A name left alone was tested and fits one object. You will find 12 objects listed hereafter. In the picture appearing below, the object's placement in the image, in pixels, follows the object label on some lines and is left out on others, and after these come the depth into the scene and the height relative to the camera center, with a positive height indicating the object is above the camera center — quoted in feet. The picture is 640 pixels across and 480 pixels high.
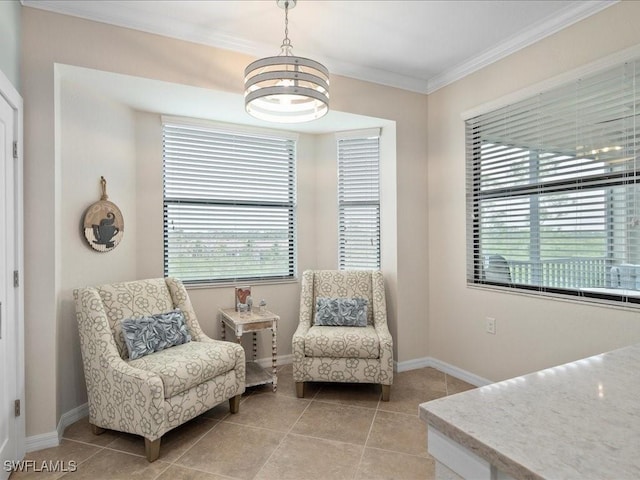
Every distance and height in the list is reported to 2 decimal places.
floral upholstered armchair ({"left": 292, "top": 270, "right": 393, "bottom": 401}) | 9.49 -2.54
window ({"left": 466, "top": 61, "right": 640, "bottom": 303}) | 7.34 +1.10
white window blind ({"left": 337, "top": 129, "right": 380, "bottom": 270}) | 12.46 +1.36
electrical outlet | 9.88 -2.36
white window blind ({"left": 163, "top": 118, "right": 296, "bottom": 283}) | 11.28 +1.20
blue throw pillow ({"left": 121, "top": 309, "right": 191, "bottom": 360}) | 8.04 -2.11
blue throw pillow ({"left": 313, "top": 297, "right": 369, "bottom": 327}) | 10.80 -2.16
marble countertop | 2.18 -1.34
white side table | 9.81 -2.33
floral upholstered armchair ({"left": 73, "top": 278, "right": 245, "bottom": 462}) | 7.04 -2.55
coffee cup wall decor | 9.00 +0.44
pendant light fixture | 6.47 +2.85
